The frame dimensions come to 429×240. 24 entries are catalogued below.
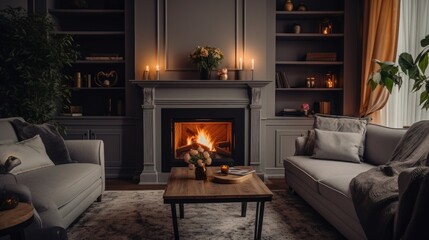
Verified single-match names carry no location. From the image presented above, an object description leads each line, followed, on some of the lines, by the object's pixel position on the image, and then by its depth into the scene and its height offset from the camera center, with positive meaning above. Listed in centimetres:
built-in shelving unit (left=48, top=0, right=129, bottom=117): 464 +64
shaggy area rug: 255 -96
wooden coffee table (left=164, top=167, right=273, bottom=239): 223 -60
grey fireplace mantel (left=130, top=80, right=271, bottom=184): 428 -3
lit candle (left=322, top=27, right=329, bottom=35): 466 +90
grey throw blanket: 181 -49
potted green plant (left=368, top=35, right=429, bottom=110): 270 +22
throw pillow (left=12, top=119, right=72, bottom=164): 301 -33
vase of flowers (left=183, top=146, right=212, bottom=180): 271 -47
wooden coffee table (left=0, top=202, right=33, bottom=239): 143 -50
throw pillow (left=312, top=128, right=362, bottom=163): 323 -42
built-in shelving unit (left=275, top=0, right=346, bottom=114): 480 +62
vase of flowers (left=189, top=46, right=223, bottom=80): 420 +49
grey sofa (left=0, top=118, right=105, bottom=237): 200 -57
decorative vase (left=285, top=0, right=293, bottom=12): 460 +120
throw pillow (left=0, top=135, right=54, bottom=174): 260 -41
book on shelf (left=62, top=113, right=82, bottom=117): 451 -18
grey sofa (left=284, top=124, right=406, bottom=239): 229 -59
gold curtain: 383 +65
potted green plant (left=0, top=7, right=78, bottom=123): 364 +36
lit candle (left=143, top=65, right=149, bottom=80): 432 +32
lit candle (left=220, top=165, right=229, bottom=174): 276 -54
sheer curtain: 359 +56
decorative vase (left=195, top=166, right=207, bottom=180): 270 -56
